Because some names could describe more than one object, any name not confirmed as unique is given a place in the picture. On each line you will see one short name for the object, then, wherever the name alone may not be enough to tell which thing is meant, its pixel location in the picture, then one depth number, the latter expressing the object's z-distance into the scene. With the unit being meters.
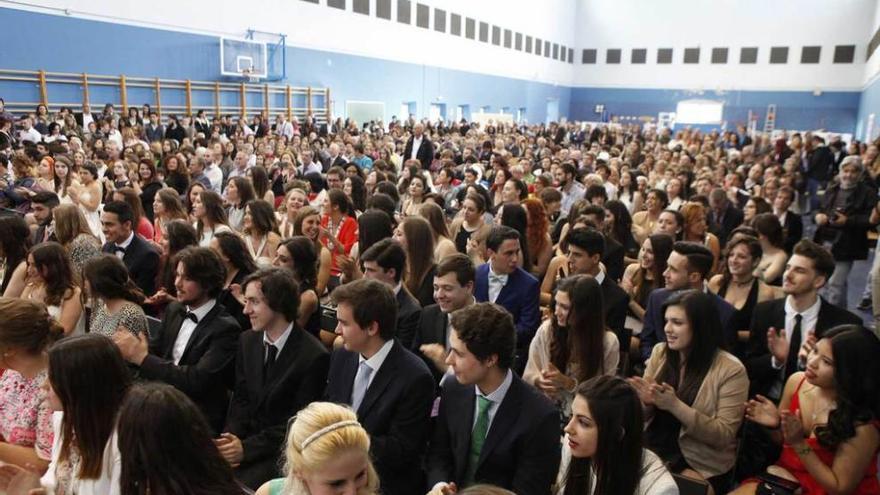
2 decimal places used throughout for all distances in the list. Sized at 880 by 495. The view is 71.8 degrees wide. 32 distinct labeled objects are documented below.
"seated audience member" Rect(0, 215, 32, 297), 4.27
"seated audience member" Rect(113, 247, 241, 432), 3.09
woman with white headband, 1.88
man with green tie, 2.40
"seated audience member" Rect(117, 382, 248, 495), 1.88
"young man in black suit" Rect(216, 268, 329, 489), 2.99
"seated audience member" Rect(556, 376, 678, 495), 2.14
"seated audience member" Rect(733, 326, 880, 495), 2.49
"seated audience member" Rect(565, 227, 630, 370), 3.91
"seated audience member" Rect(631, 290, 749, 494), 2.79
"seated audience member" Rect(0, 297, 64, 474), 2.66
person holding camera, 6.23
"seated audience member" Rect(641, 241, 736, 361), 3.90
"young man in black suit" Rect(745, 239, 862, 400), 3.41
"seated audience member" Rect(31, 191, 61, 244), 5.44
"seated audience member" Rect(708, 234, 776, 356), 4.09
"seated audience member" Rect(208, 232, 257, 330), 3.99
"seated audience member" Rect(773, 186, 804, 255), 6.43
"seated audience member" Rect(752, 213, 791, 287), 5.01
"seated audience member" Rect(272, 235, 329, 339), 4.04
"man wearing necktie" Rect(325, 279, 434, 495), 2.71
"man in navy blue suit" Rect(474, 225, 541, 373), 4.02
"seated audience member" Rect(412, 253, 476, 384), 3.44
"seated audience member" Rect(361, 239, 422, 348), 3.79
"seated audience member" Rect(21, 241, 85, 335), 3.64
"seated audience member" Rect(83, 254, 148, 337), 3.40
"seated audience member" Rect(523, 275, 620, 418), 3.16
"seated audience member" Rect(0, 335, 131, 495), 2.19
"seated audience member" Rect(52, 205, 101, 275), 4.48
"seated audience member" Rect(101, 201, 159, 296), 4.64
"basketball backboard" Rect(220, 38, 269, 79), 16.50
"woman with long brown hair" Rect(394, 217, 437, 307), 4.41
